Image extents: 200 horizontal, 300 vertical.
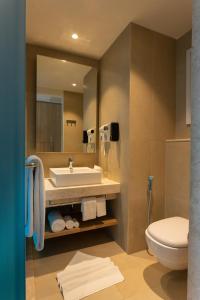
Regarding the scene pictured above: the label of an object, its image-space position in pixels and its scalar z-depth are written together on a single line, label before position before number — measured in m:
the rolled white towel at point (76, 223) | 1.94
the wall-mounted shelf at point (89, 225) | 1.83
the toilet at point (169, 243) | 1.32
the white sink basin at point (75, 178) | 1.86
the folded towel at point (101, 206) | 1.99
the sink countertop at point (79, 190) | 1.77
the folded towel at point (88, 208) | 1.91
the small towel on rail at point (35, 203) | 1.16
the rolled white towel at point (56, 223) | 1.84
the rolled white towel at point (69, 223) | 1.90
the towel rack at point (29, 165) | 1.00
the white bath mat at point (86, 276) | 1.45
